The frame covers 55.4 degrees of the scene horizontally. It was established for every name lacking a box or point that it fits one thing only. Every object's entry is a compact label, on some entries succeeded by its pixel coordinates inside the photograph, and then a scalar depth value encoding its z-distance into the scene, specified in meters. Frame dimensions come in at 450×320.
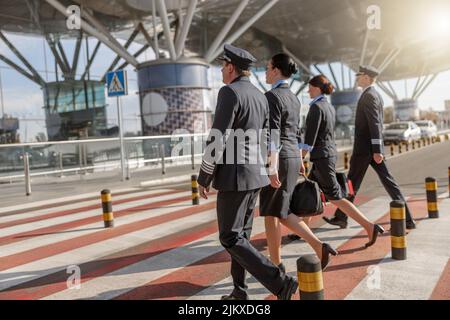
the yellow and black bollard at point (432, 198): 5.58
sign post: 11.62
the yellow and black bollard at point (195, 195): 7.85
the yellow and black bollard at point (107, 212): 6.09
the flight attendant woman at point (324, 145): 4.63
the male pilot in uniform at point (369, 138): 5.08
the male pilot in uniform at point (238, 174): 2.99
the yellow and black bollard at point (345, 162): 13.88
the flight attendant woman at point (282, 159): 3.63
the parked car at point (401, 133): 26.44
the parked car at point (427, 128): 31.75
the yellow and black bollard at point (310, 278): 2.52
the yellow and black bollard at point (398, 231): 4.02
